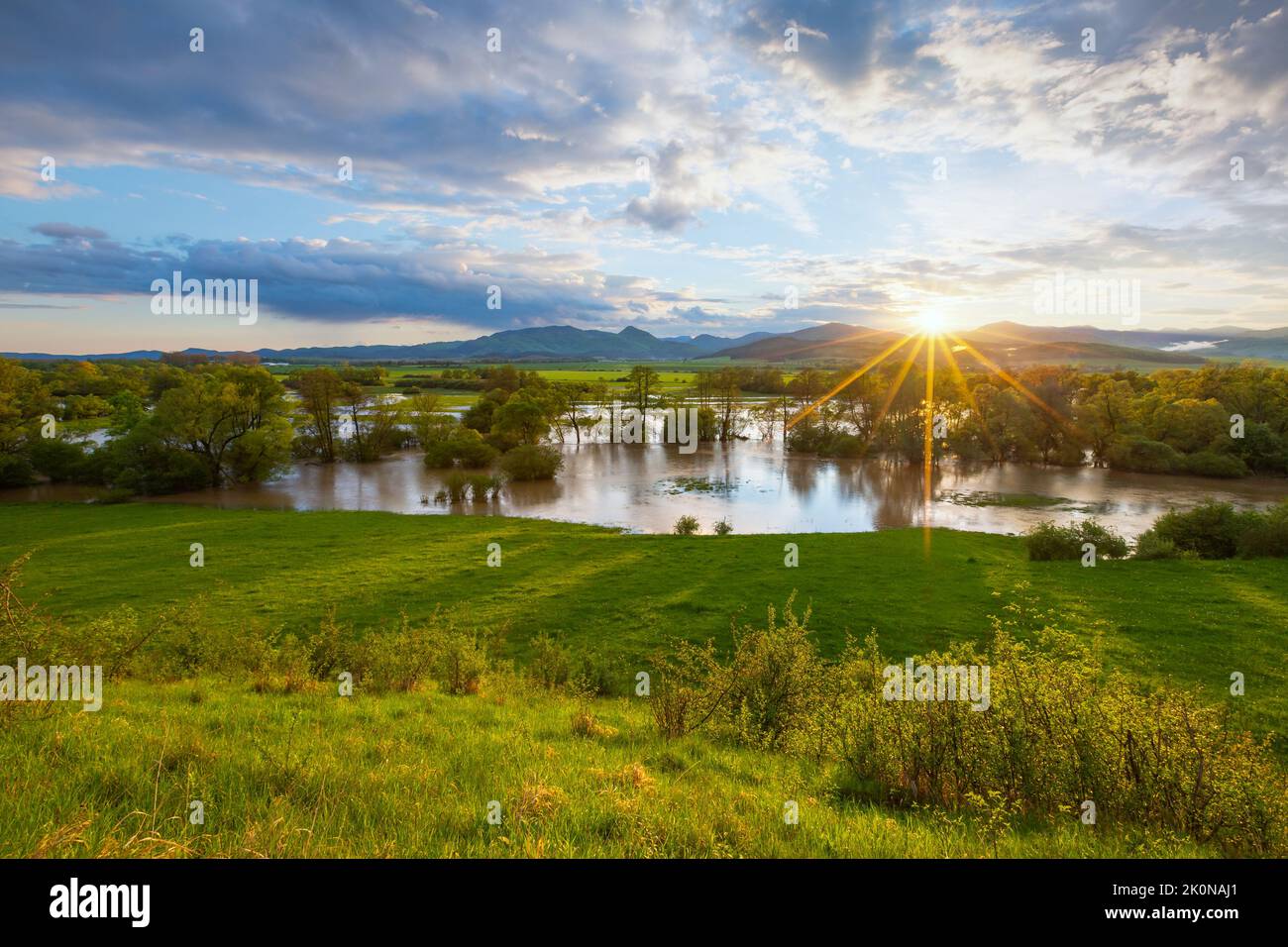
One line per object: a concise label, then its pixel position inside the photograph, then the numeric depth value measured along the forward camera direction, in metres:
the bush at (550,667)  13.18
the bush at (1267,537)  25.69
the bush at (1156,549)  26.17
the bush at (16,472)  45.03
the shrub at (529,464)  51.31
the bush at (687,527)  34.31
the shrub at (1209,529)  27.67
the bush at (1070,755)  5.50
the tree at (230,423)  46.72
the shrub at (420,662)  11.16
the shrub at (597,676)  13.66
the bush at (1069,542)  27.08
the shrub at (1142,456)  49.69
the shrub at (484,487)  45.22
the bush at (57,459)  46.59
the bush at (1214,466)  47.09
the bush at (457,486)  44.59
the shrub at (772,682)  9.28
